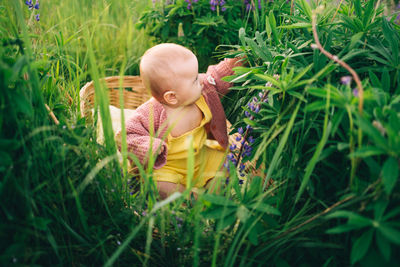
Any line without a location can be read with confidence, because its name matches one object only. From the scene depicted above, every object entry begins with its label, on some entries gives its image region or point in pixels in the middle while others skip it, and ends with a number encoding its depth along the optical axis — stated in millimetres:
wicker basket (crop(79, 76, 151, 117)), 1961
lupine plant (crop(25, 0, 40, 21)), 1317
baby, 1312
